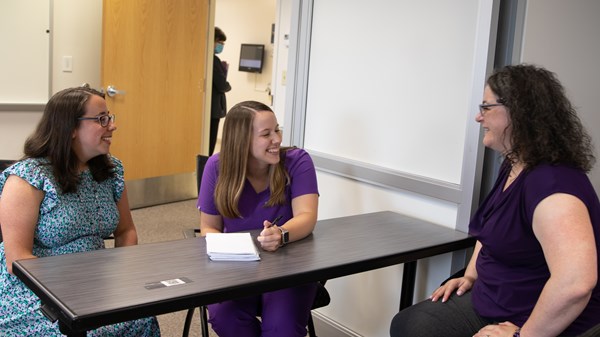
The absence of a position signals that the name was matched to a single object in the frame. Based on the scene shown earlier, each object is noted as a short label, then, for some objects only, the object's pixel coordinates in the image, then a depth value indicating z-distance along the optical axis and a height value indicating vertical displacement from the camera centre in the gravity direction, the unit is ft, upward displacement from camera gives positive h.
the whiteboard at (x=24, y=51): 14.71 -0.08
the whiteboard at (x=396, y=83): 8.23 -0.12
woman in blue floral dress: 6.42 -1.54
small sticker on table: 5.58 -1.96
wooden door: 16.35 -0.59
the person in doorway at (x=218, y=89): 19.74 -0.83
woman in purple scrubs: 7.48 -1.58
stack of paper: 6.49 -1.88
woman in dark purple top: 5.51 -1.30
